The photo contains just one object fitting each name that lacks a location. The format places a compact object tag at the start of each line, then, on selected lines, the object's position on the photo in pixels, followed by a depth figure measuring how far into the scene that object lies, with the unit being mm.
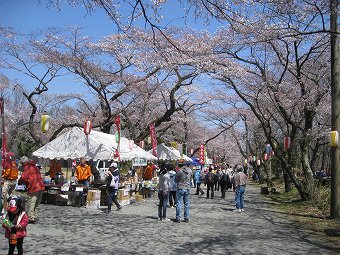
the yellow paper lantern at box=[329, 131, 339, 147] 11258
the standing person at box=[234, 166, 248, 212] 13031
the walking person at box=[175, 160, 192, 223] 10406
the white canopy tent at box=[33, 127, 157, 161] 14711
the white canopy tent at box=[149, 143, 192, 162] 23172
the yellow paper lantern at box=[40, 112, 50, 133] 14656
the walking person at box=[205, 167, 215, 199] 18672
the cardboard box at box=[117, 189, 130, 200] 14218
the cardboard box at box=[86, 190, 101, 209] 13039
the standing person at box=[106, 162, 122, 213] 12055
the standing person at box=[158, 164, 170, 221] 10508
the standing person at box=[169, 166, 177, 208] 11523
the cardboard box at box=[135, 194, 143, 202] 16438
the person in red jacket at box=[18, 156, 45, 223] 9000
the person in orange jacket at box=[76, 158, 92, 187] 14453
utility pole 11305
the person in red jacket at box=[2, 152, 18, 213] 10508
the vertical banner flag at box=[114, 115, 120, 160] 14781
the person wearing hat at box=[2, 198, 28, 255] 5527
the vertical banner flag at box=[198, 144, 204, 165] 32625
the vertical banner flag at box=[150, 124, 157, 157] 20466
